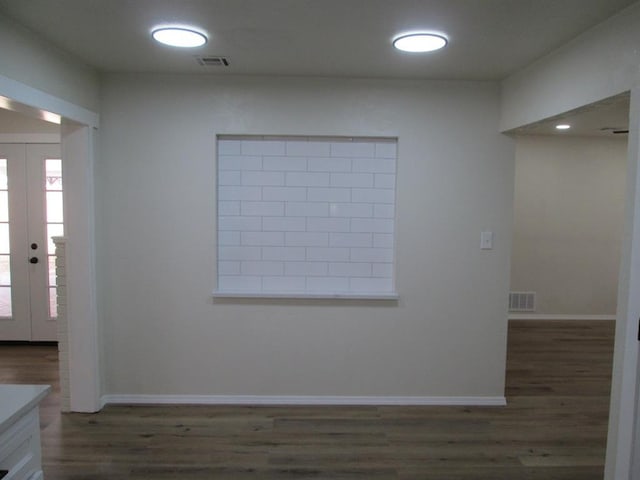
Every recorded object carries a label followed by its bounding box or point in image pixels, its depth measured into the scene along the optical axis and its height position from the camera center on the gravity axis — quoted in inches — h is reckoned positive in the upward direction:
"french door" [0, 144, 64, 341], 173.3 -13.4
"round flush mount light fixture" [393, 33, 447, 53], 88.0 +35.5
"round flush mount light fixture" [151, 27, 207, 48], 86.8 +35.2
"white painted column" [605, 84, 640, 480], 71.8 -20.8
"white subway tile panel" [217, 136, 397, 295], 125.5 -1.9
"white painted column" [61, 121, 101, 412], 113.9 -17.1
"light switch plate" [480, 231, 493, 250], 124.6 -7.6
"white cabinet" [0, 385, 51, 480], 46.4 -25.7
